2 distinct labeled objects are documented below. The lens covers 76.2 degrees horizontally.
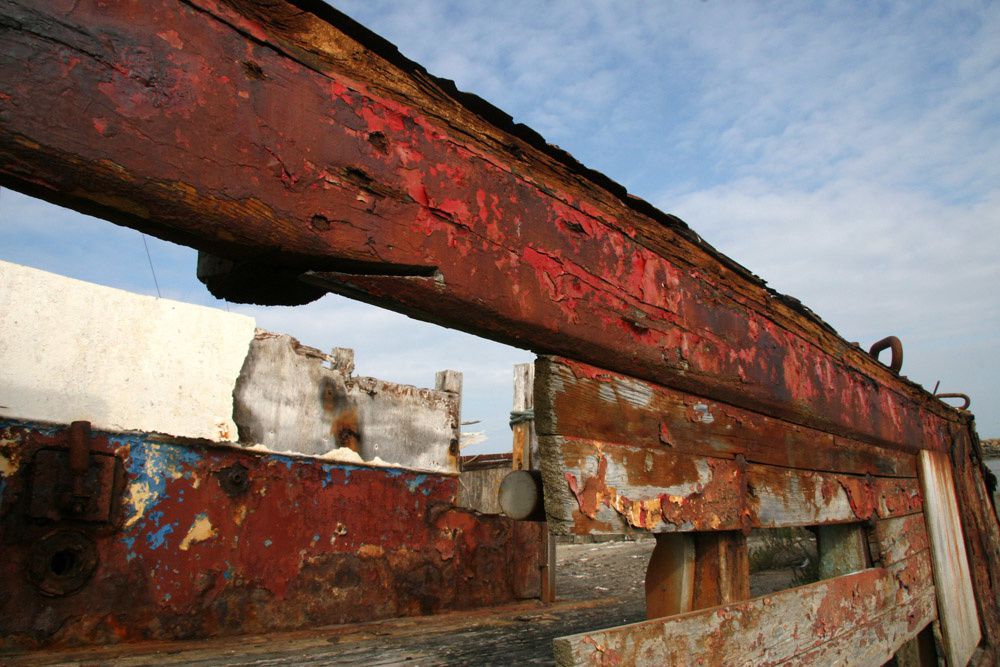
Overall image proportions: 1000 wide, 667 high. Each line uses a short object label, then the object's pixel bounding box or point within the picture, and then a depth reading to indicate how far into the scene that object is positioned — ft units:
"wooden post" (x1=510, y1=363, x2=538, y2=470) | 26.50
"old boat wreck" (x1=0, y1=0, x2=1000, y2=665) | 3.57
